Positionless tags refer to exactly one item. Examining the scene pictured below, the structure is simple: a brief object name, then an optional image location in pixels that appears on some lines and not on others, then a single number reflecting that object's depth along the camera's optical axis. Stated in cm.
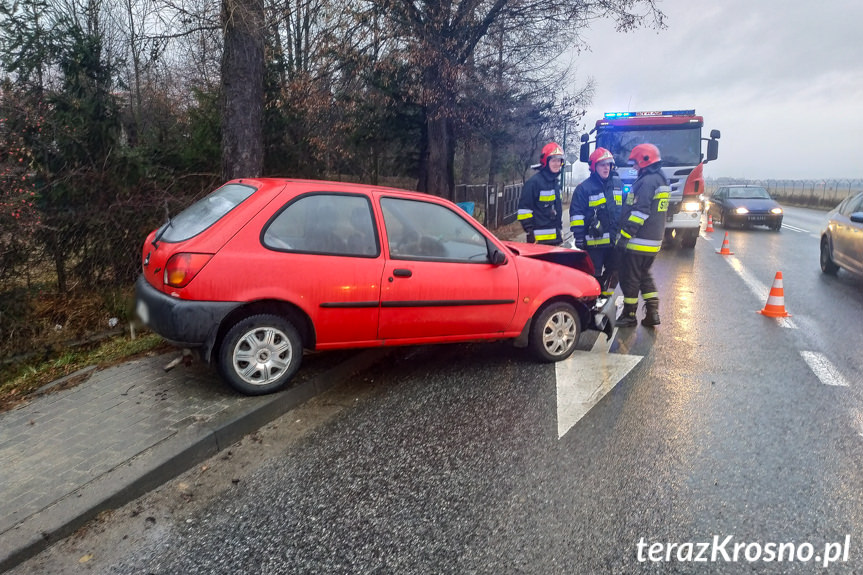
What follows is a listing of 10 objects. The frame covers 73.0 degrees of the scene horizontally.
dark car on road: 1850
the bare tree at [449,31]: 1078
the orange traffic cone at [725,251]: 1289
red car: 406
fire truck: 1348
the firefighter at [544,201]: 692
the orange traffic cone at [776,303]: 718
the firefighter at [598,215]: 702
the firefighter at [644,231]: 655
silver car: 868
